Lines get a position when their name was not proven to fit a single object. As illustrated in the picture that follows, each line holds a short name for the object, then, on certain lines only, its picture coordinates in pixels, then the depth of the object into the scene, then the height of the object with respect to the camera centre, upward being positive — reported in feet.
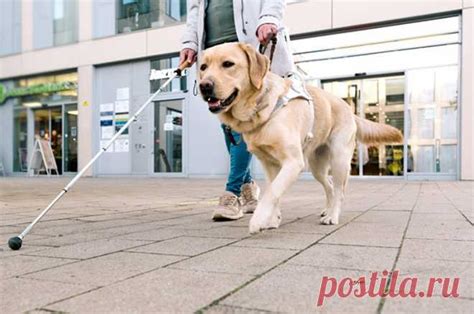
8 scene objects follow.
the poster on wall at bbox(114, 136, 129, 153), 50.60 +0.36
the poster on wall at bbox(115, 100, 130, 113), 50.75 +4.73
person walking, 11.60 +2.98
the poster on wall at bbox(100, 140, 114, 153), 51.43 +0.08
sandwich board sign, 53.31 -1.31
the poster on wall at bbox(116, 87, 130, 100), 50.90 +6.16
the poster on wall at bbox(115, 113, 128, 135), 50.72 +3.25
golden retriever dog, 9.39 +0.77
